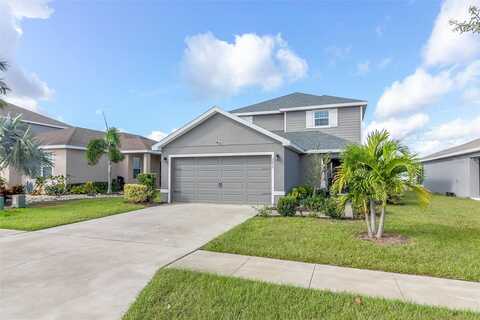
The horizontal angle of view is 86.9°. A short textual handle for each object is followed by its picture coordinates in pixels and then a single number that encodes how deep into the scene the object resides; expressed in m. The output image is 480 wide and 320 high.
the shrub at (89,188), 17.84
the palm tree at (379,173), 6.31
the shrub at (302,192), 11.62
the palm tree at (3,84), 13.43
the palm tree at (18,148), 12.78
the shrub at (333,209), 9.01
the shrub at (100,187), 18.44
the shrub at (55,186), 17.27
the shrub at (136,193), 12.92
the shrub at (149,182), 13.33
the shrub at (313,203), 9.70
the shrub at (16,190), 14.34
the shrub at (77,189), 17.80
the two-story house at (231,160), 12.54
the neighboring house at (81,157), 18.12
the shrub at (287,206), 9.42
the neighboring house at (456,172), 17.22
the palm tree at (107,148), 17.55
